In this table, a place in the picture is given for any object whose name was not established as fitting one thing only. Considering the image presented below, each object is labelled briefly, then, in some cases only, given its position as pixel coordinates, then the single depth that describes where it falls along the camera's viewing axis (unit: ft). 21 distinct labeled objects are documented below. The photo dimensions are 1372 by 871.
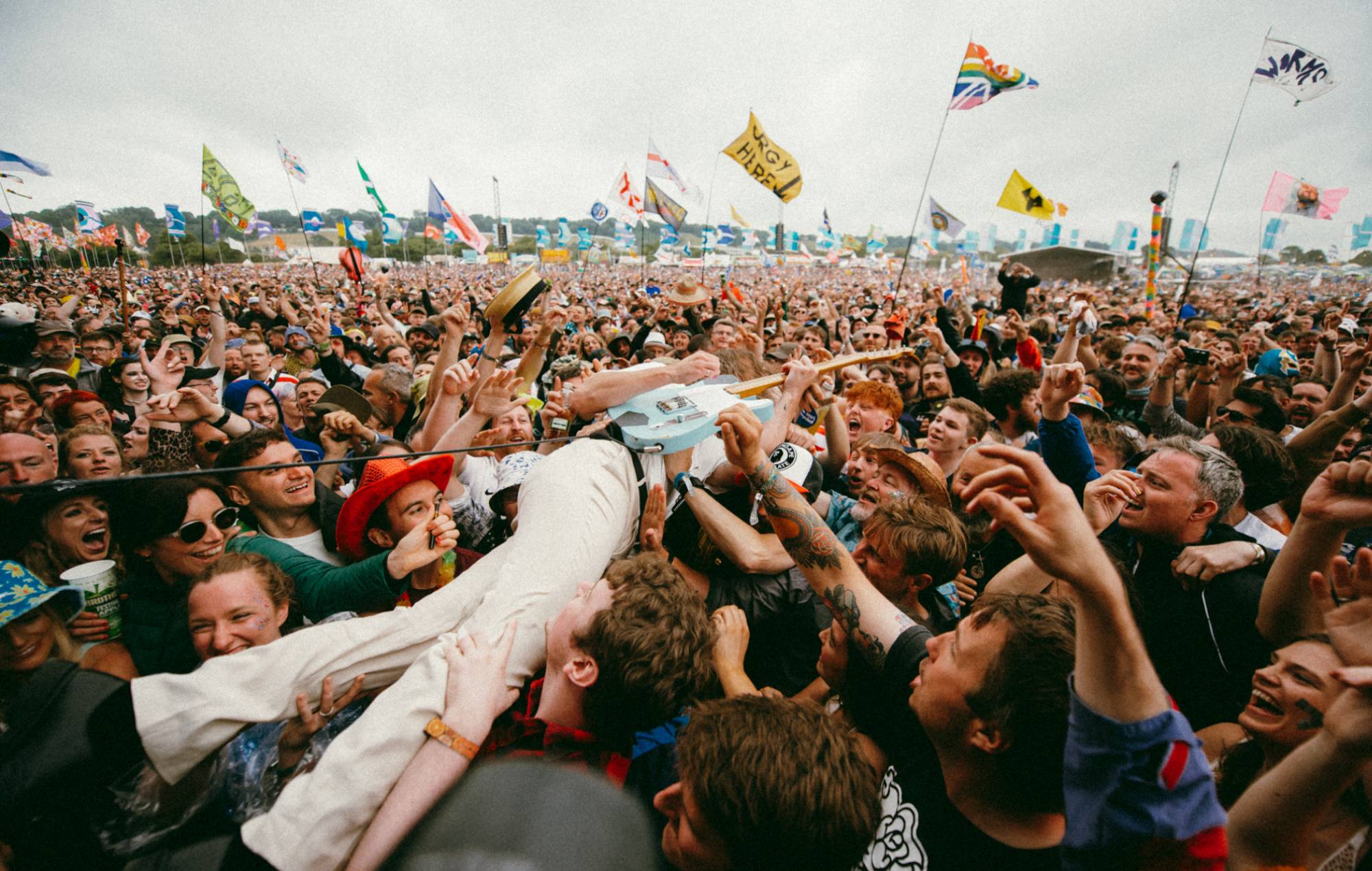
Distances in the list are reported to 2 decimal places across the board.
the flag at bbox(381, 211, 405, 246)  80.90
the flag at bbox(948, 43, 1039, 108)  30.14
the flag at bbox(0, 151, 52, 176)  47.98
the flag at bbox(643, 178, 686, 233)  52.26
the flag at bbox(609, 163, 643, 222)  57.52
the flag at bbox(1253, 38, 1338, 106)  32.45
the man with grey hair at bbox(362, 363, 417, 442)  16.70
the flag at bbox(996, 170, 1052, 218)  36.76
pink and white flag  46.80
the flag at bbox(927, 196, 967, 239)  55.57
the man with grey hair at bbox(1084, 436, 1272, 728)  7.44
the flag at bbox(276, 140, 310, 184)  59.06
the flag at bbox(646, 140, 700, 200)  50.14
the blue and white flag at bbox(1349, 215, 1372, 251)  134.00
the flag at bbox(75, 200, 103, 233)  98.53
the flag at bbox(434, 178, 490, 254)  52.70
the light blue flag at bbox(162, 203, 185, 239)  92.17
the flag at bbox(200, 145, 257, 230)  46.98
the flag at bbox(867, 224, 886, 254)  130.41
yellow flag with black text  34.60
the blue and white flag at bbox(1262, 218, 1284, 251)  157.69
